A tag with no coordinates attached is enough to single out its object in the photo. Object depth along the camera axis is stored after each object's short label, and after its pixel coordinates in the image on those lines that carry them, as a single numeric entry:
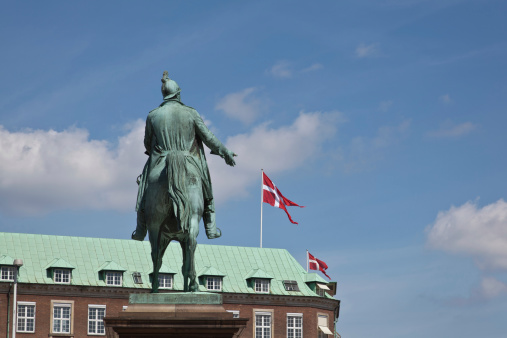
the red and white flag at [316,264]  91.47
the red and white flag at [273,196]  85.38
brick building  83.12
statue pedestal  15.83
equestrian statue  17.09
